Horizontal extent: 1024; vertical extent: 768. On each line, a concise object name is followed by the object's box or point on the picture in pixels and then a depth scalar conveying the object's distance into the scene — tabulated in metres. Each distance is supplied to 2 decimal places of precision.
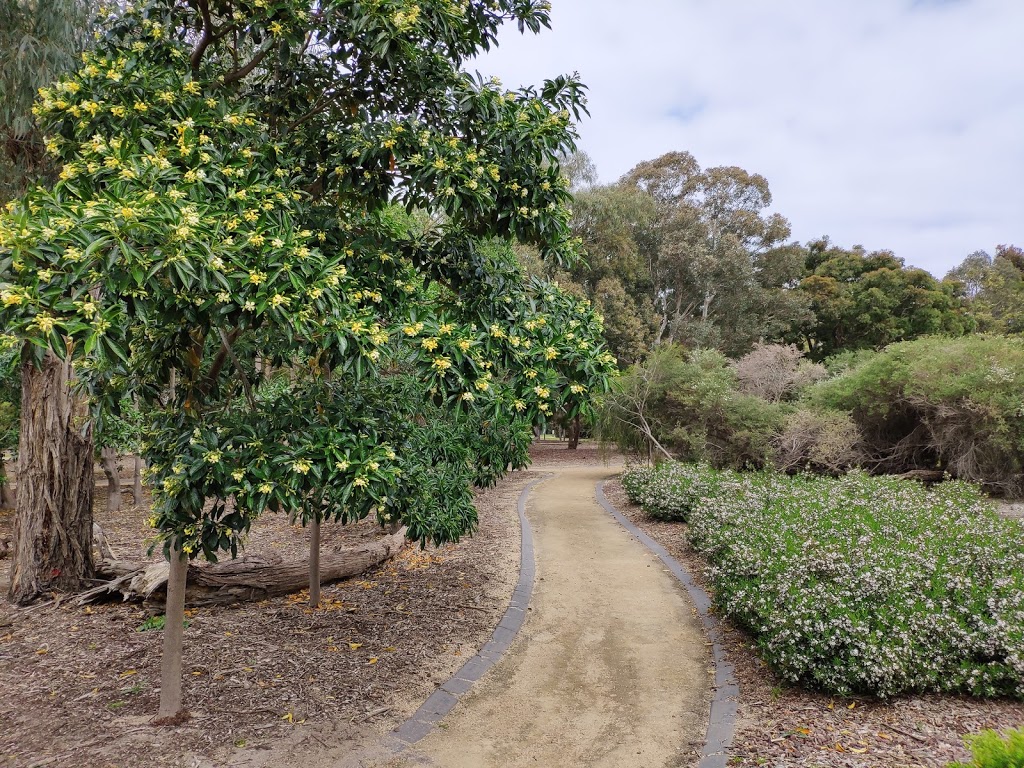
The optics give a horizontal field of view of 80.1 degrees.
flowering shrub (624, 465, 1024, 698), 3.92
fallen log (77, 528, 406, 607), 5.83
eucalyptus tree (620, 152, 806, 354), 24.45
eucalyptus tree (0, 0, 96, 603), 5.63
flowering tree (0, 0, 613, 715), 2.33
